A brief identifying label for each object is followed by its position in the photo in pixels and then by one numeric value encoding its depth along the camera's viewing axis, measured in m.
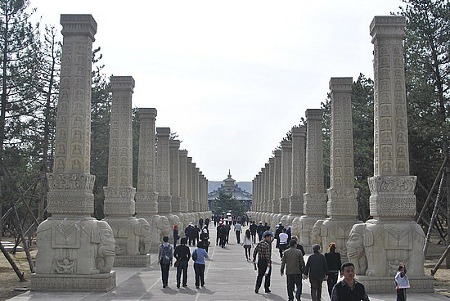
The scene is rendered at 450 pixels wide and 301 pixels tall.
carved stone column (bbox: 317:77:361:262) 21.09
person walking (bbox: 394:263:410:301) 11.85
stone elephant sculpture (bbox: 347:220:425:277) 14.34
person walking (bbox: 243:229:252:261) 23.62
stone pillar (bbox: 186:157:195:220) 50.49
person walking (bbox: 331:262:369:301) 6.72
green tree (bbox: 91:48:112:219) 33.28
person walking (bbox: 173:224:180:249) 27.85
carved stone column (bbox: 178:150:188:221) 43.16
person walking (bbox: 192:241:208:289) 15.92
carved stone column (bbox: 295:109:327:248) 27.23
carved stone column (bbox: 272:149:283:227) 44.62
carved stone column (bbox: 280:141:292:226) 38.44
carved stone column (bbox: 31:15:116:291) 14.06
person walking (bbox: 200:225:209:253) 24.07
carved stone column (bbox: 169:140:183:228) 38.99
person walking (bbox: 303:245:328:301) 12.41
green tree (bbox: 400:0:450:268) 21.91
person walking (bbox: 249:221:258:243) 34.19
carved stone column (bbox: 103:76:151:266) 20.69
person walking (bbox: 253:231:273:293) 14.92
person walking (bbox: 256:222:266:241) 32.55
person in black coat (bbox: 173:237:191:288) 15.99
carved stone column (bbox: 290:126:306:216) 32.44
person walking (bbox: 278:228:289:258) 23.39
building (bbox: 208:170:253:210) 141.09
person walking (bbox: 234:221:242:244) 35.44
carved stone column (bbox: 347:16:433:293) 14.36
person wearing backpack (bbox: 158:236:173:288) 15.73
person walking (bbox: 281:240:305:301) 13.10
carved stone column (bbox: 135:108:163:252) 25.94
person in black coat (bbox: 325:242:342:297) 13.50
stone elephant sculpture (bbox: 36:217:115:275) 14.08
